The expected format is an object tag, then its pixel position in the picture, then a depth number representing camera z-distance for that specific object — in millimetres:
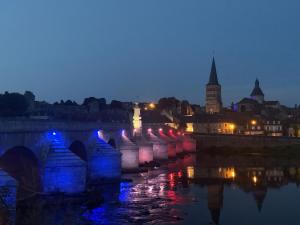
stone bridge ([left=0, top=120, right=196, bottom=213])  34906
